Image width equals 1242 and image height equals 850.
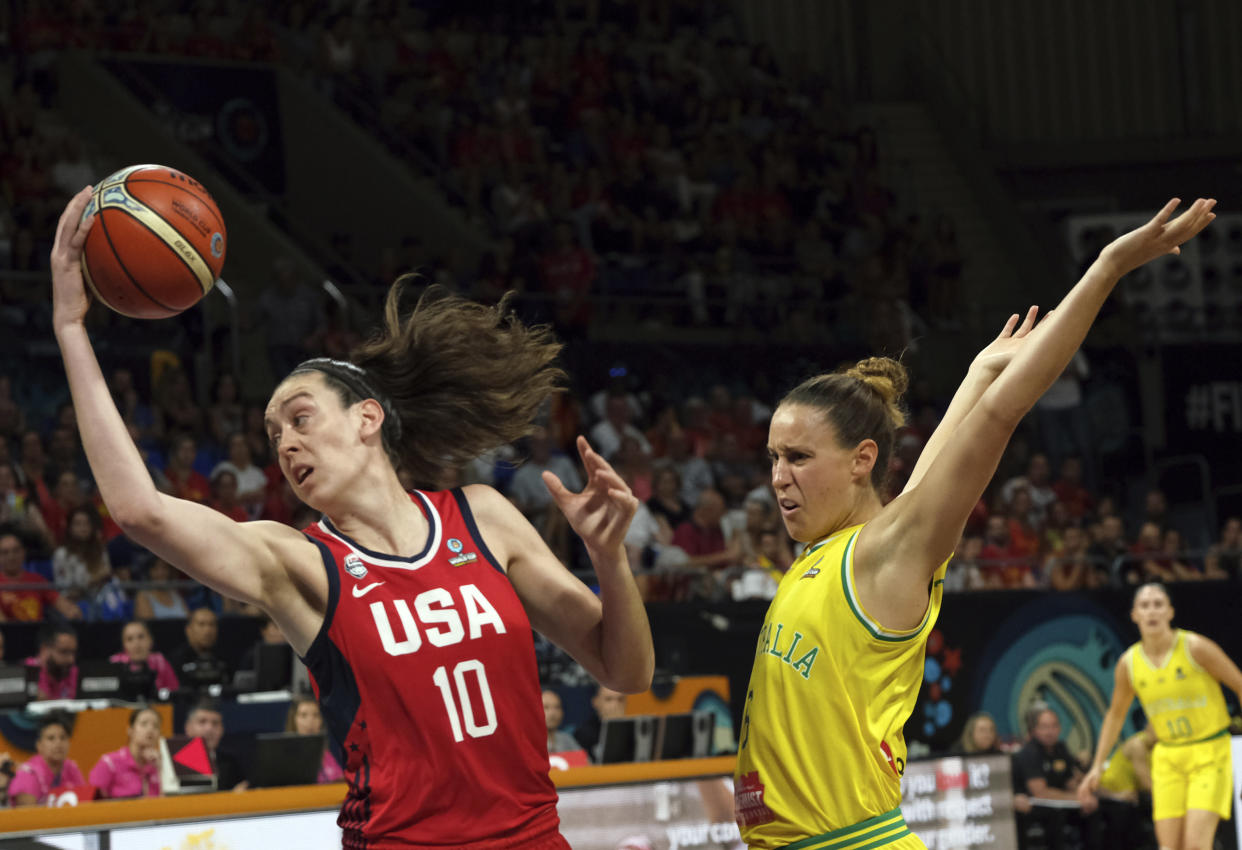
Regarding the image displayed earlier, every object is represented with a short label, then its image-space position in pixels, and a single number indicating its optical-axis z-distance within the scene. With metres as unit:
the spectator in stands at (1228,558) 13.43
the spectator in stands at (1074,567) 12.47
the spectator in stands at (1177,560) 13.41
